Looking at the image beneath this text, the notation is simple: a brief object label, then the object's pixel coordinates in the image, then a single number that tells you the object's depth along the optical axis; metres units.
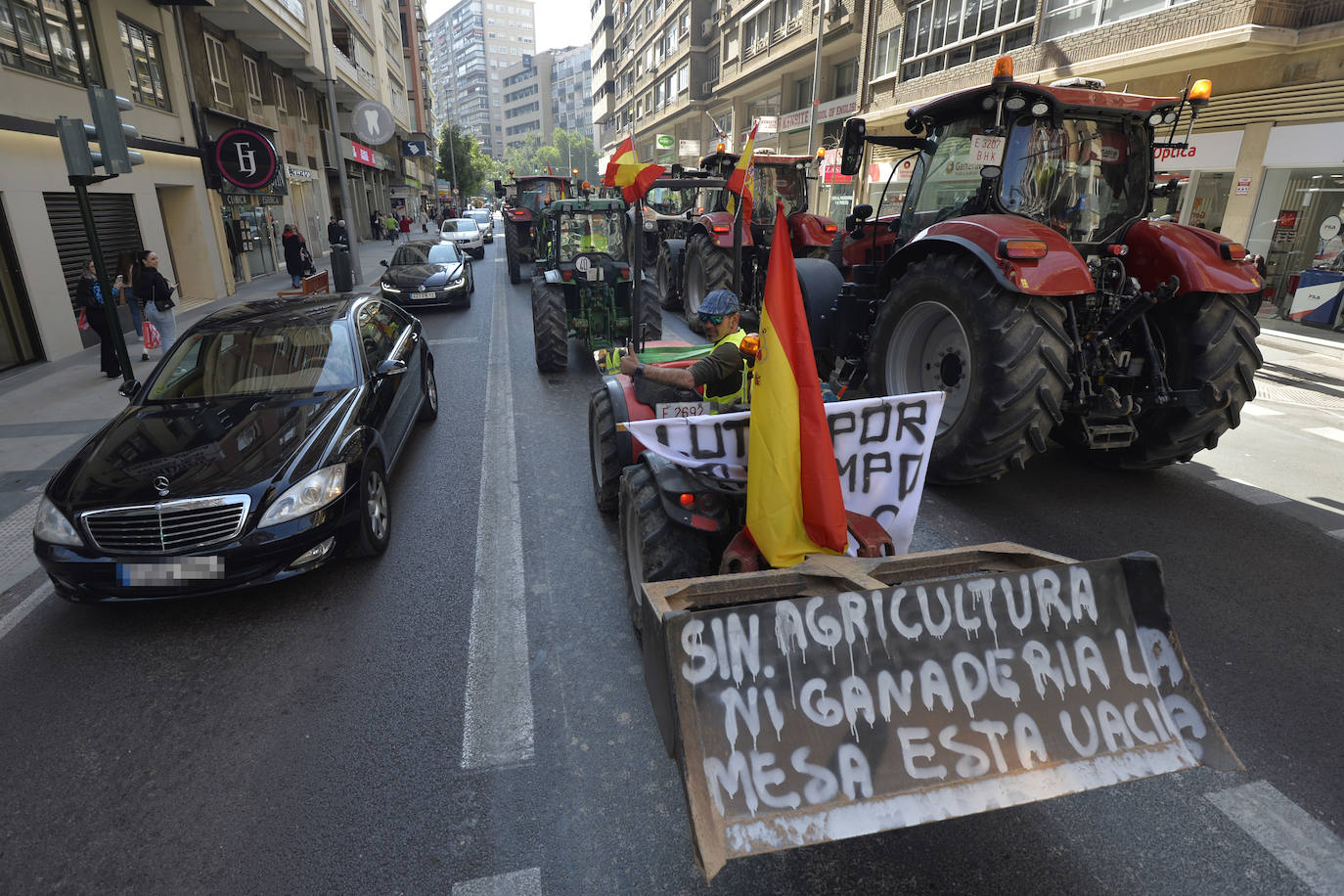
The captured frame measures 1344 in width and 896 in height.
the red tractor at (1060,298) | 4.64
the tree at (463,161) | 72.94
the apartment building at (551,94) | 131.75
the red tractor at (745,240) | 10.98
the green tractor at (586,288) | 9.19
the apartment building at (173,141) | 10.33
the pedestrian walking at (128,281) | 10.60
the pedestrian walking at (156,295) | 9.82
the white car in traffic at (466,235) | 27.12
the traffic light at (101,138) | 6.02
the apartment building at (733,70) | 27.47
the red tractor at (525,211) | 20.25
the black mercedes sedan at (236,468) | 3.69
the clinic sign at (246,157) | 10.30
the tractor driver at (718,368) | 4.05
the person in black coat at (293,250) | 18.08
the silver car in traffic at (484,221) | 32.53
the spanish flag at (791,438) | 2.75
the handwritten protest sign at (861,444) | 3.19
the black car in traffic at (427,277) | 14.19
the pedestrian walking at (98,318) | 9.11
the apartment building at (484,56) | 161.38
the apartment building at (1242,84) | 11.98
